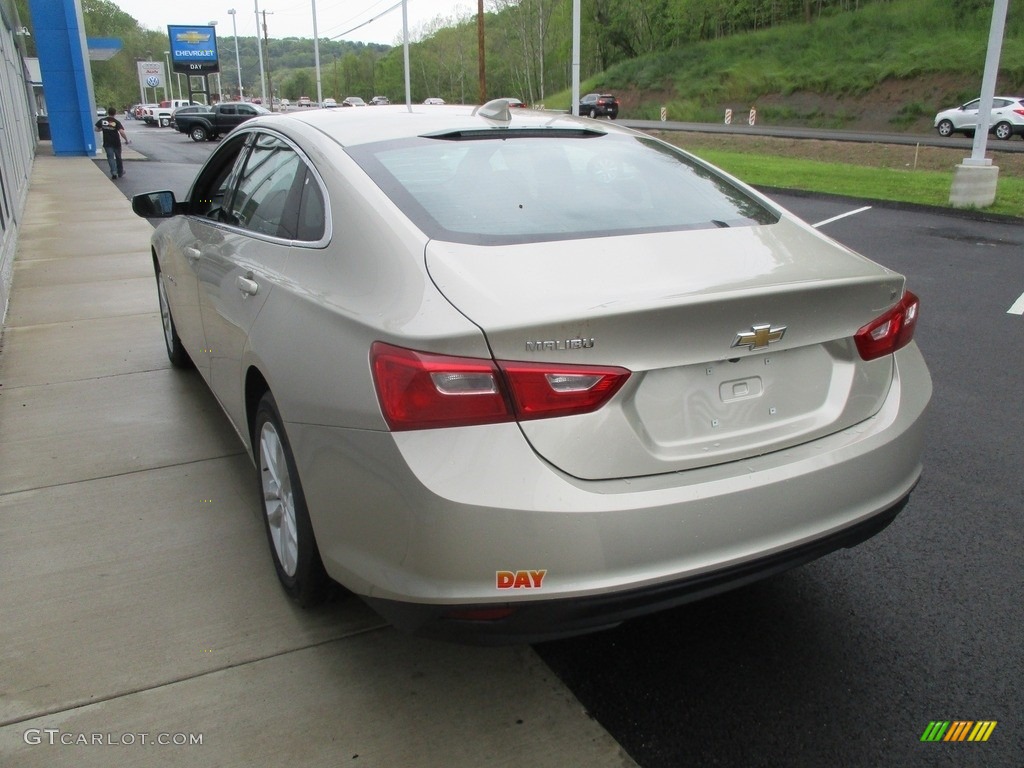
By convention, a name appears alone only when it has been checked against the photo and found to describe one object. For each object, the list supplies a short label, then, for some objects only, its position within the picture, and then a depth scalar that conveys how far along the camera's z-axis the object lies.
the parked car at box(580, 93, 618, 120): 53.97
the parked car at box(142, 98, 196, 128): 67.00
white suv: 30.47
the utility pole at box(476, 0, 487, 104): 40.97
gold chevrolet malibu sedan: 2.13
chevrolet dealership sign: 74.31
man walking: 21.03
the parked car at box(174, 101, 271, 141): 38.16
